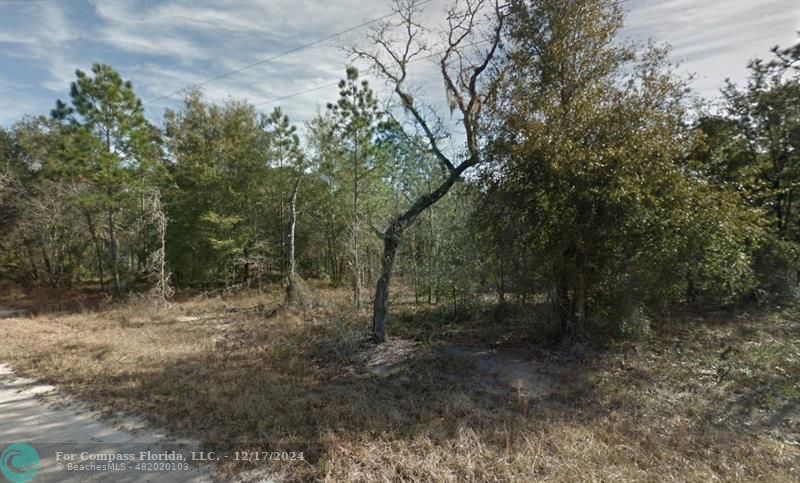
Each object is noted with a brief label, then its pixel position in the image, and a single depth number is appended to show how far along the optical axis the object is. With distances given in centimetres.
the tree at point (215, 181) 1282
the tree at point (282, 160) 1159
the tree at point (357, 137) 841
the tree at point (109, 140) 1027
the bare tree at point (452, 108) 569
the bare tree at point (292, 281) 935
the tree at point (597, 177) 450
